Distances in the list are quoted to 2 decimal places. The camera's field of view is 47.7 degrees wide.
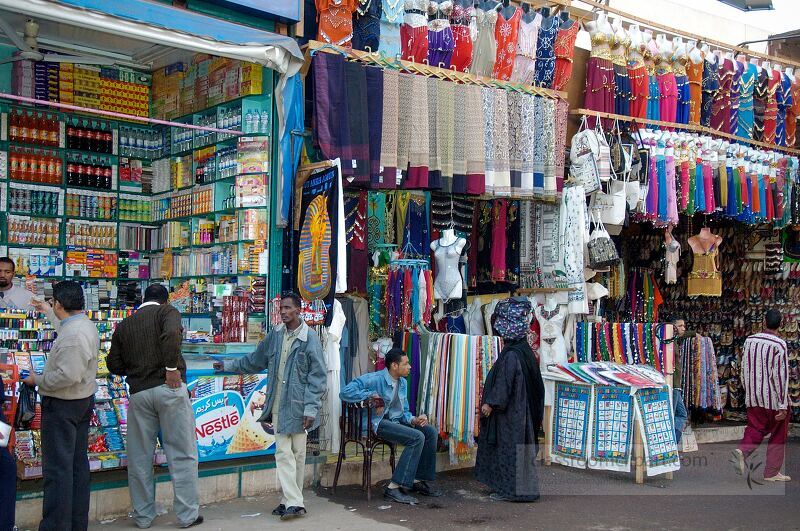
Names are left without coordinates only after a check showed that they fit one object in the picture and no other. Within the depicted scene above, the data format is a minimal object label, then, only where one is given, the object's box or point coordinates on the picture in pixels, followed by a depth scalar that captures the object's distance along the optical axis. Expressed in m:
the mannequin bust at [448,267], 9.68
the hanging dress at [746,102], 12.28
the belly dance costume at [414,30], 9.48
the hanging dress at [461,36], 9.77
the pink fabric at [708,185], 11.39
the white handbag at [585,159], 10.33
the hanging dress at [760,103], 12.52
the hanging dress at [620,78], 10.95
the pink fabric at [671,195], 10.90
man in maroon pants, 9.09
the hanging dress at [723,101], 11.98
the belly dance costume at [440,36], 9.67
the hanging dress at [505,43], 10.06
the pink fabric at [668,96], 11.29
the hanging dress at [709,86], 11.82
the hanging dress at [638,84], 11.06
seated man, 7.70
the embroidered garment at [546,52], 10.45
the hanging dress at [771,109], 12.59
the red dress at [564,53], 10.55
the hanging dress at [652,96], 11.24
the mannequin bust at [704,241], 12.08
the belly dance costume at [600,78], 10.78
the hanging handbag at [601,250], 10.03
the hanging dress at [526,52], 10.27
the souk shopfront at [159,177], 7.62
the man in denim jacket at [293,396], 6.92
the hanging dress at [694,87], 11.60
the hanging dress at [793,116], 12.98
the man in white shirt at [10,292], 7.79
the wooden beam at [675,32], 10.89
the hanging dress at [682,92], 11.50
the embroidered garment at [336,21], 8.83
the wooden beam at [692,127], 10.72
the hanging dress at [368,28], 9.21
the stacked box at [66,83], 9.39
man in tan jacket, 5.83
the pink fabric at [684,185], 11.12
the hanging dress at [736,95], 12.15
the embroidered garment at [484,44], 9.98
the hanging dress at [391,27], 9.23
